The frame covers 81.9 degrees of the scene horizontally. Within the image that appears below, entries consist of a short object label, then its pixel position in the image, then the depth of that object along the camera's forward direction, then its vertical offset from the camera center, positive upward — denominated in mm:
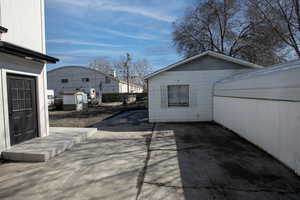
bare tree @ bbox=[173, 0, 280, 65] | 14787 +6234
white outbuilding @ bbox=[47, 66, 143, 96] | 32719 +3522
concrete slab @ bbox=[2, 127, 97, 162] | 4098 -1284
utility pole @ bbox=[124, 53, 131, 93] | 31344 +6709
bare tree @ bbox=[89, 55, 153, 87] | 45594 +8290
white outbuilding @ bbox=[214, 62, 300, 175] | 3273 -377
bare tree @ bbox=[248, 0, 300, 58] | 12328 +5669
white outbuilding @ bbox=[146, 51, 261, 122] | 9039 +505
